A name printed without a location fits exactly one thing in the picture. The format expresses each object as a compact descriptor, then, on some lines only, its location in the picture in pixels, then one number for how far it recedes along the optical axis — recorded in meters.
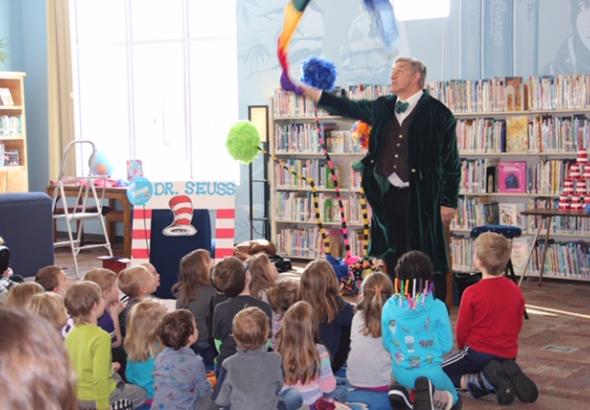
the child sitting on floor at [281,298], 4.05
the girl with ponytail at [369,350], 3.79
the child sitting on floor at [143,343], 3.66
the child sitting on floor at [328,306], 3.86
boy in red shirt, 4.08
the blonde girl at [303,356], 3.39
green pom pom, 7.00
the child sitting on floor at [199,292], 4.34
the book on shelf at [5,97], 9.88
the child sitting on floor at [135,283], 4.22
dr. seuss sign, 6.02
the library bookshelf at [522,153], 7.12
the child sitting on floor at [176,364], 3.36
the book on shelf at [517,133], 7.31
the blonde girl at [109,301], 4.12
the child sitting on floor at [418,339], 3.62
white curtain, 10.30
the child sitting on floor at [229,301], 3.84
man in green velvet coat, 4.53
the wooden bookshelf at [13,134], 9.92
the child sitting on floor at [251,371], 3.21
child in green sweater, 3.42
